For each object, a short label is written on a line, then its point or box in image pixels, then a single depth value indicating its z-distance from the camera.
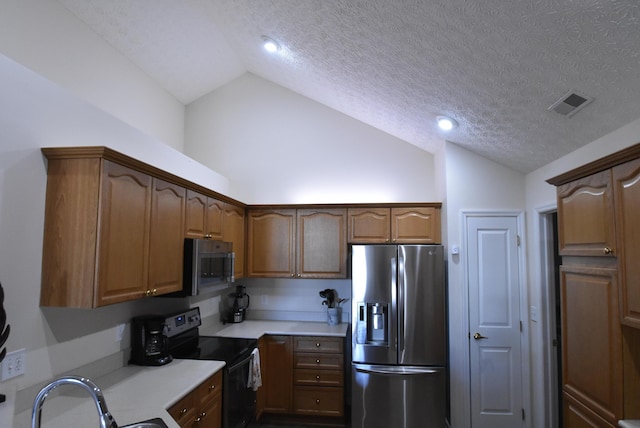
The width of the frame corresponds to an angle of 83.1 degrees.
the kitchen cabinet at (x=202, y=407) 1.98
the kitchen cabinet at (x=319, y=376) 3.43
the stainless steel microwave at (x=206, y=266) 2.64
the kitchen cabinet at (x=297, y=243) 3.76
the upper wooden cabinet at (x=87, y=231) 1.83
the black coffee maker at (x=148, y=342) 2.46
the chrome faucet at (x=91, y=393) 1.00
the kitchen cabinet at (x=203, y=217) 2.75
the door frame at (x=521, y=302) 3.15
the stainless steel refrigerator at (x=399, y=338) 3.15
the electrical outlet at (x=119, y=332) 2.40
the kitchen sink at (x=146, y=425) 1.19
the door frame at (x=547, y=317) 2.98
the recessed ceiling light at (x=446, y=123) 2.95
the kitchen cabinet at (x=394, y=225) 3.65
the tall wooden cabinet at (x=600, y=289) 1.60
